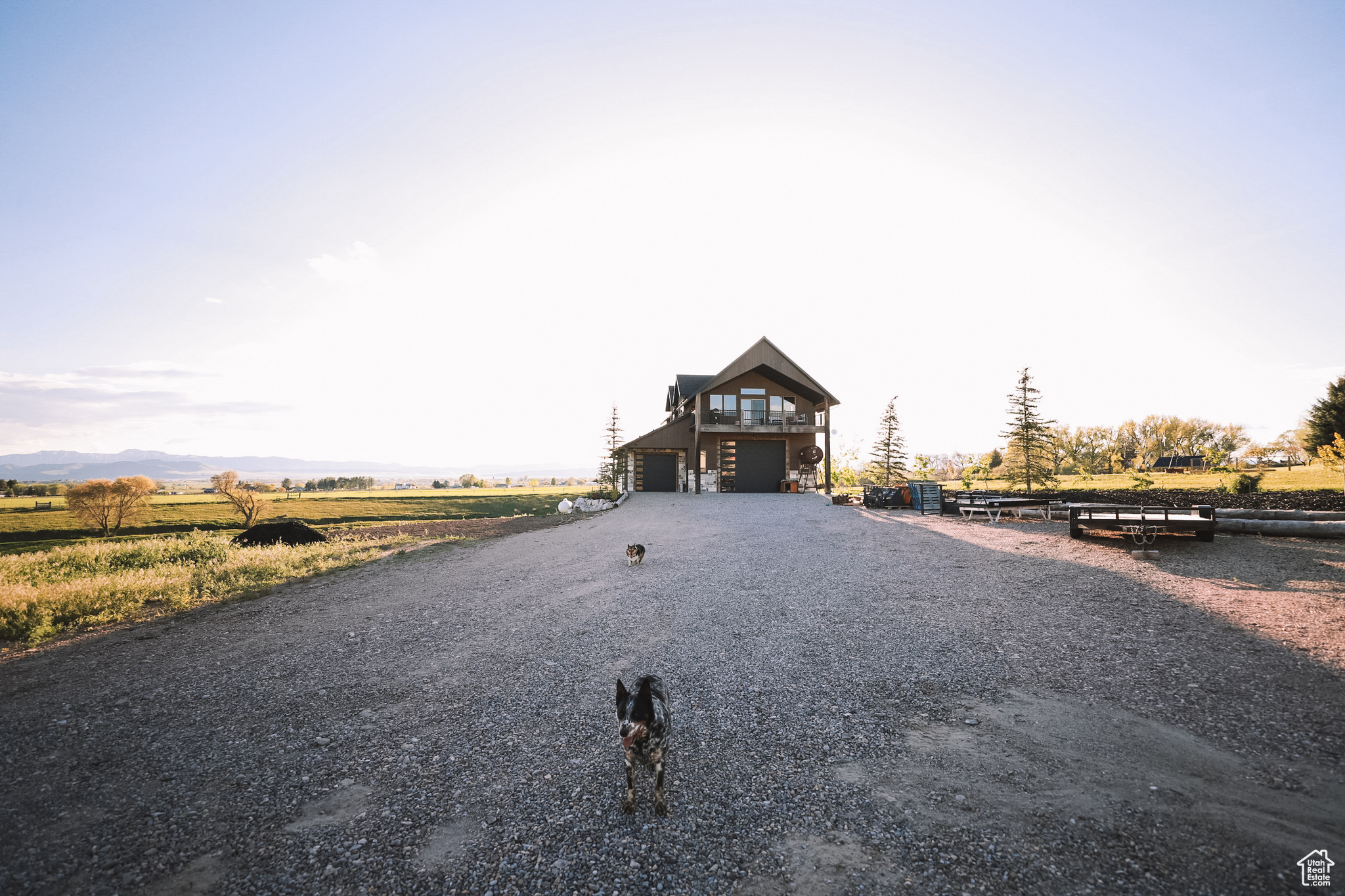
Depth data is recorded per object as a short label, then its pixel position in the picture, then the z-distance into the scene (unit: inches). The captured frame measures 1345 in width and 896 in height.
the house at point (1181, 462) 2307.9
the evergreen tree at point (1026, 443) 1190.9
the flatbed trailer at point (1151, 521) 434.0
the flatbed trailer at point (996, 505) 664.4
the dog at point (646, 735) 135.8
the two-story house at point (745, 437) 1182.2
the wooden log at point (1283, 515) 473.1
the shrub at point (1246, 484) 753.0
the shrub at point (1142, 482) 928.3
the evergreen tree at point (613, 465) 1396.4
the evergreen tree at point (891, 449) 1508.4
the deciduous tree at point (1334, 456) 728.3
